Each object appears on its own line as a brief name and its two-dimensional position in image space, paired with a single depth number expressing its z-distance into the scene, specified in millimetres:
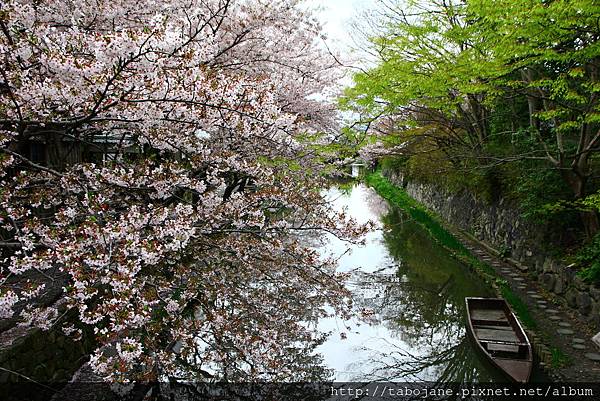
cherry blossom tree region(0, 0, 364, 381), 3258
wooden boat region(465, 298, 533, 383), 5648
